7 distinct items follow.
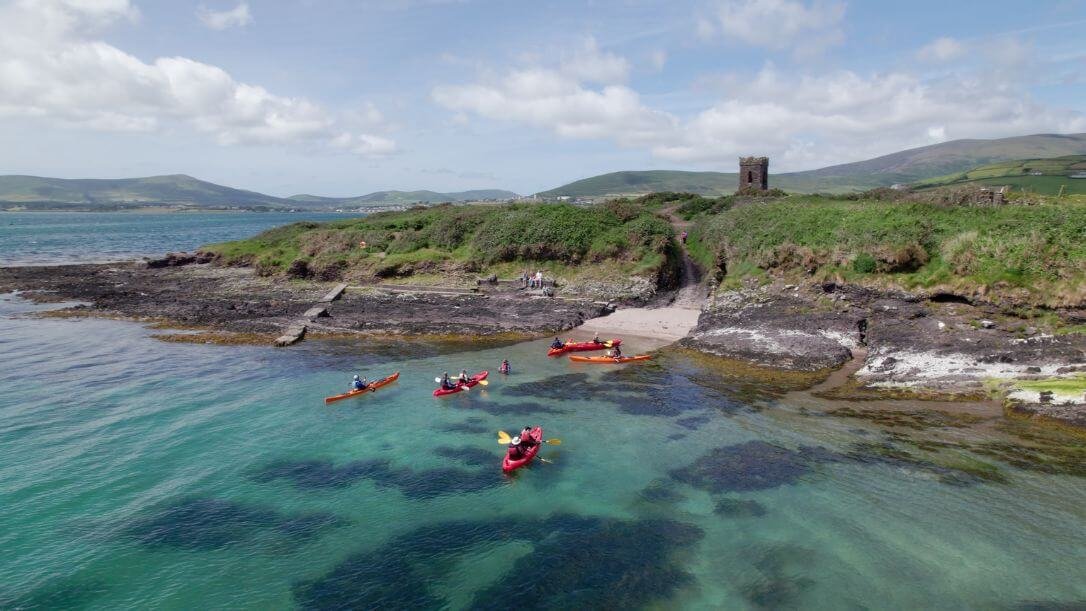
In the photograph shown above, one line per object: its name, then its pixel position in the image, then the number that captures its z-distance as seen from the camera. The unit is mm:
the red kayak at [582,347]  32031
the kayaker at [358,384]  25984
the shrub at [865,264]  32781
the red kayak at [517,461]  18609
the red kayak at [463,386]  25891
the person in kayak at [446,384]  26169
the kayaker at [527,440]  19266
